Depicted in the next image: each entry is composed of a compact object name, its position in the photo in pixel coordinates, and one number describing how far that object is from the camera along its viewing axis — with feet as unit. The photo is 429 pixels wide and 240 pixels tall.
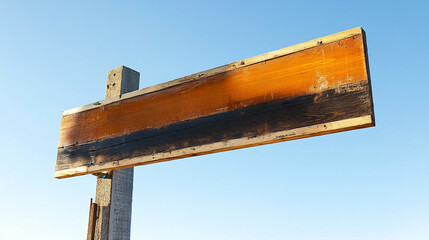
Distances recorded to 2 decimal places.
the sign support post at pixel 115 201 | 10.27
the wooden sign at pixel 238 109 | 6.66
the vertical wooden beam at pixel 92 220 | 10.30
